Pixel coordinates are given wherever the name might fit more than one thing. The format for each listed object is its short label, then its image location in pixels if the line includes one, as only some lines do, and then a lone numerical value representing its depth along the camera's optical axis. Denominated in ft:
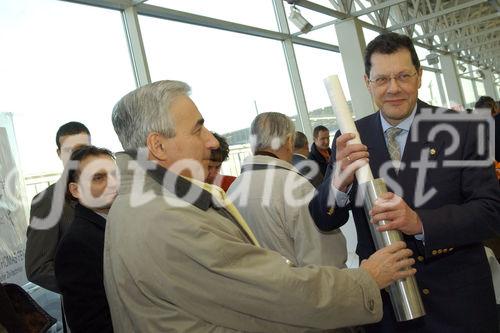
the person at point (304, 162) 12.09
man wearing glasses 4.25
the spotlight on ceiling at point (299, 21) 20.71
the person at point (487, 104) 15.31
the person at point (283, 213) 6.99
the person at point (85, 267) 5.35
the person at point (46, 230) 7.44
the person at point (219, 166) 8.41
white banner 8.84
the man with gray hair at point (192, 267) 3.51
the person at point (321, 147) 16.99
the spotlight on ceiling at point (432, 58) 37.37
